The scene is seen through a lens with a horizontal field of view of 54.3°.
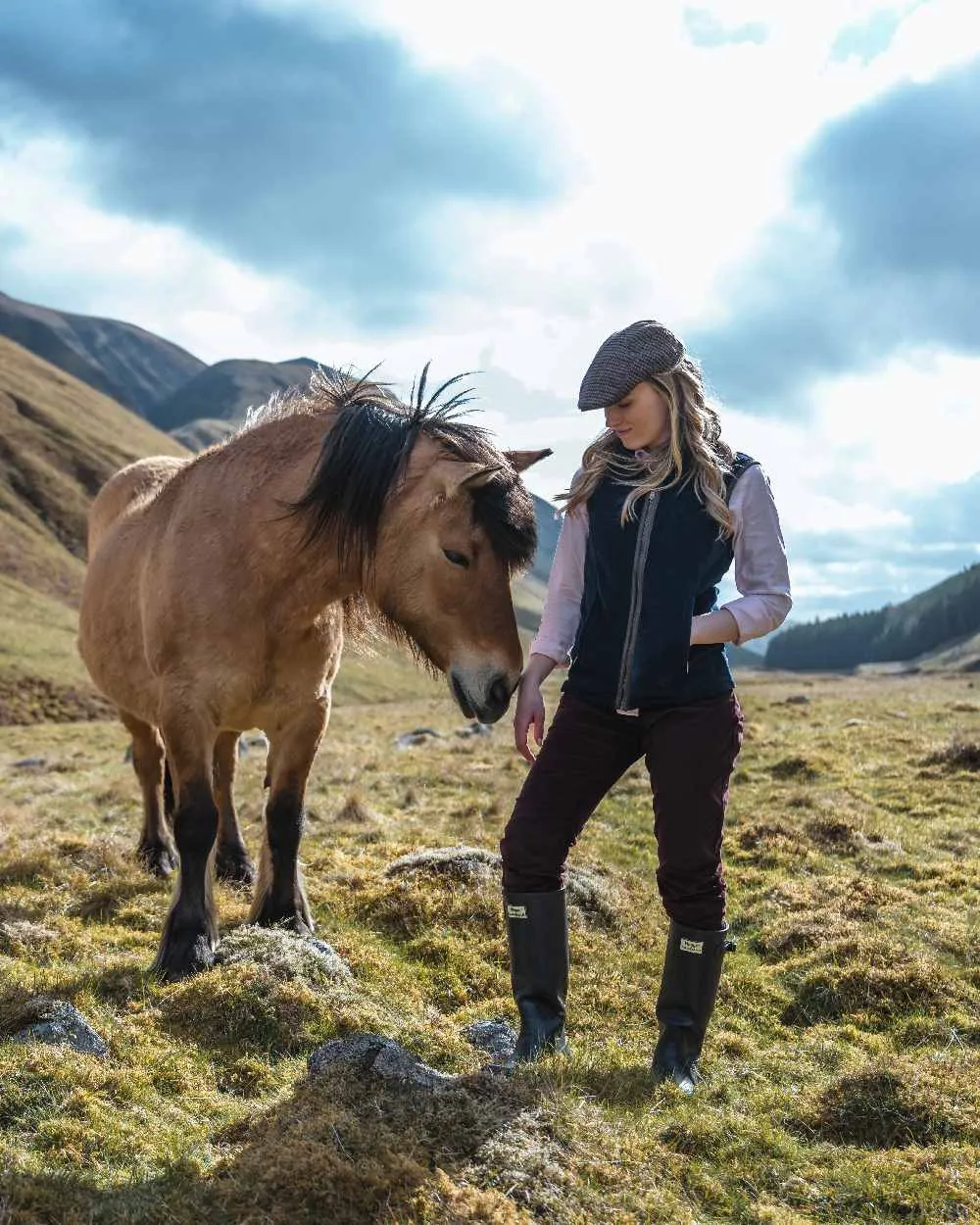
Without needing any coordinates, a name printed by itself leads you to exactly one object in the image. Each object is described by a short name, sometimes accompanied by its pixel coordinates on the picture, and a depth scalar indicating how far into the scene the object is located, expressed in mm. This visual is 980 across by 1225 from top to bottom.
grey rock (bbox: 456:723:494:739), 19322
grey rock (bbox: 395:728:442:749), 19328
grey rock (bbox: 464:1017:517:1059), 4773
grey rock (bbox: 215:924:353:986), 5289
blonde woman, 4242
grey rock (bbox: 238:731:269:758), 21006
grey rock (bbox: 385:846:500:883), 7250
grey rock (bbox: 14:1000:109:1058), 4156
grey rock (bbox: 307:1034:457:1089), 3836
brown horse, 5215
